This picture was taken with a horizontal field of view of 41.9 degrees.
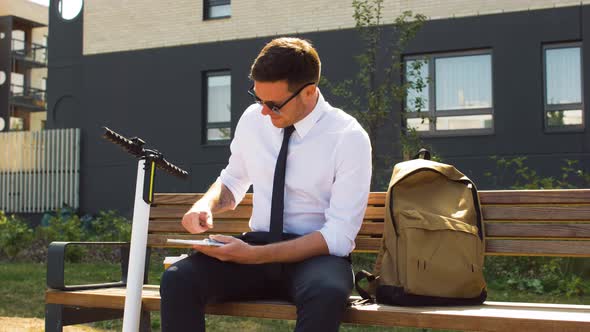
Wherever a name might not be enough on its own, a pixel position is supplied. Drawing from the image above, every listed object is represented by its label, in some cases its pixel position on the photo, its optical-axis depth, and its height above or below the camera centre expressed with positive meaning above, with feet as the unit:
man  10.61 -0.16
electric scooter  11.29 -0.55
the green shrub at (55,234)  37.32 -2.16
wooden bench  9.88 -0.95
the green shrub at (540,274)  24.03 -2.69
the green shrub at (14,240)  36.83 -2.38
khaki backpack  10.87 -0.74
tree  33.06 +5.88
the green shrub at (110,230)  36.09 -2.13
